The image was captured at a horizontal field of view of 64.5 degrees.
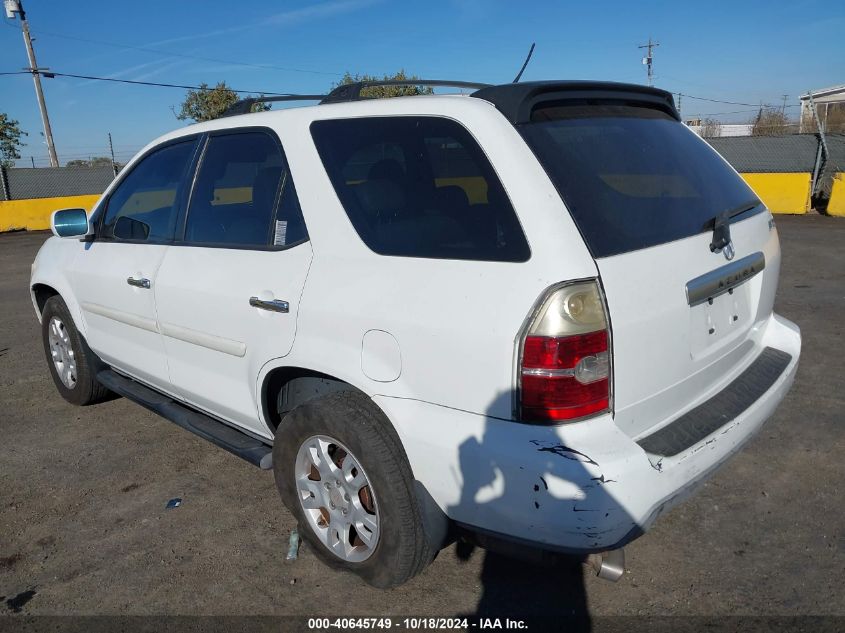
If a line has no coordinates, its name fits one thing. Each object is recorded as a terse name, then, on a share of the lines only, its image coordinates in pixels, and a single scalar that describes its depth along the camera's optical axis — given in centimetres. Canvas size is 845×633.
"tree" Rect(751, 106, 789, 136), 3294
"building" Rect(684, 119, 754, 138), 3794
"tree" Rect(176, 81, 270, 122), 3478
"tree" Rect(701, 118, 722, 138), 3888
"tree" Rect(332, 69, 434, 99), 2919
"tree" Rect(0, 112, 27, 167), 3350
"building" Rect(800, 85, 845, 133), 3484
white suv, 201
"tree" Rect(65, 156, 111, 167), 4009
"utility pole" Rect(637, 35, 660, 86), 5041
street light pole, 2720
